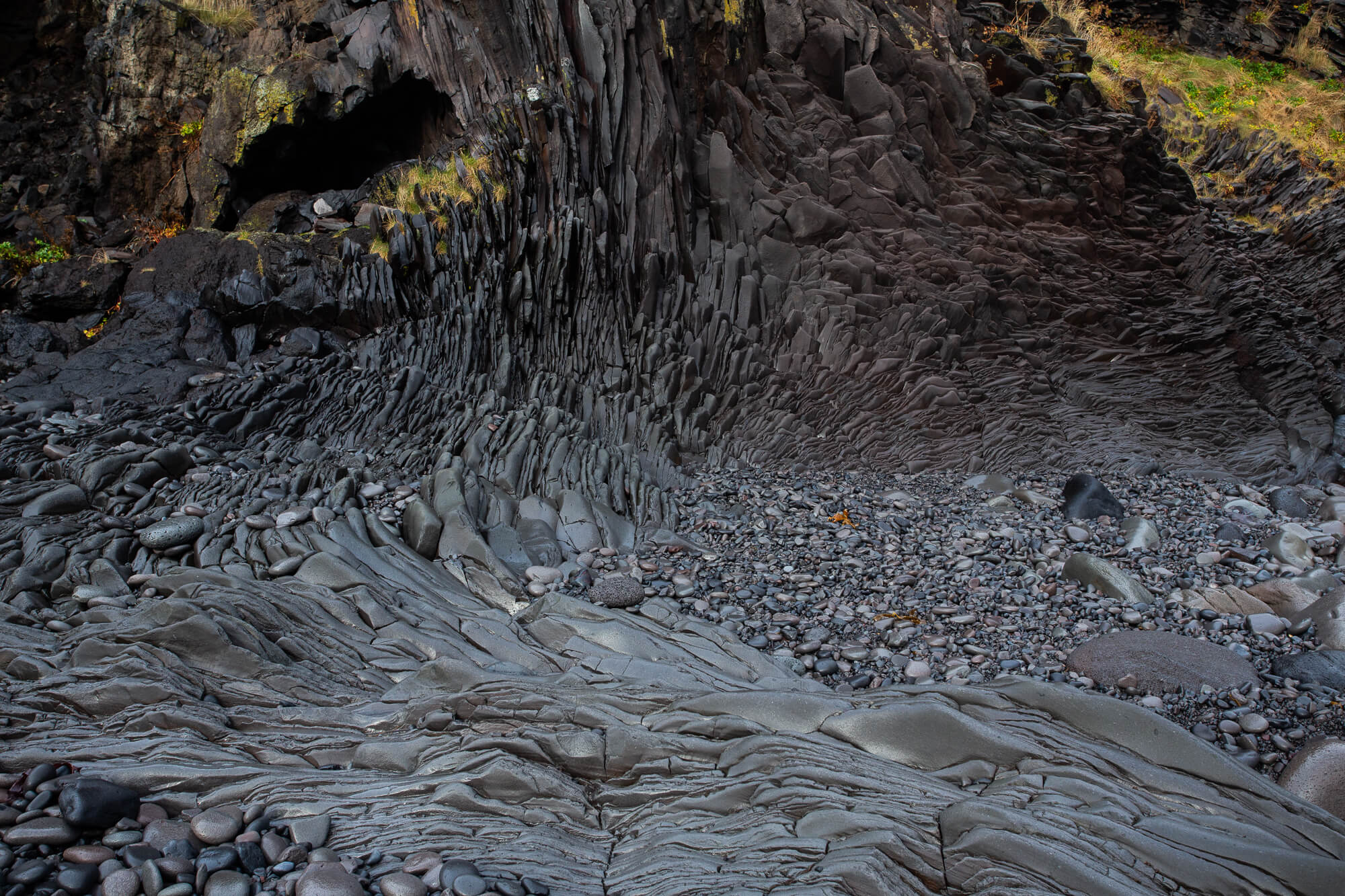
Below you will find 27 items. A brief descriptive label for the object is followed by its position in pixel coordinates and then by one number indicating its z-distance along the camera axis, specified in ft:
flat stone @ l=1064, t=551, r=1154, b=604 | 17.63
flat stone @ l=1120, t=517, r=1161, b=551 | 20.71
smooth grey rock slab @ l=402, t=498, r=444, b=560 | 18.98
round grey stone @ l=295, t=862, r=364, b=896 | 8.15
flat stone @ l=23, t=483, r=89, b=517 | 17.81
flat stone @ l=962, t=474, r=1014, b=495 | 26.86
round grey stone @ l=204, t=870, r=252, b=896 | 8.03
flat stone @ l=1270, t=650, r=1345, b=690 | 13.82
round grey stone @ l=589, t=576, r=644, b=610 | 17.92
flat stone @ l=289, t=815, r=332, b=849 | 9.25
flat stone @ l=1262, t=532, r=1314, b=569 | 19.36
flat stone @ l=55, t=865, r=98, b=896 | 7.86
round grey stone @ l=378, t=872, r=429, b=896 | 8.32
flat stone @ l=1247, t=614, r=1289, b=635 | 15.78
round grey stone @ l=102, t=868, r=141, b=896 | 7.89
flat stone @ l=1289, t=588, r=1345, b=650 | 15.14
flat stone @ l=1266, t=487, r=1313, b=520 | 24.26
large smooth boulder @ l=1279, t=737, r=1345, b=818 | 11.14
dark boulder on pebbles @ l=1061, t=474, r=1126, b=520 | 23.32
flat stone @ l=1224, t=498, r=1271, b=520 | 23.89
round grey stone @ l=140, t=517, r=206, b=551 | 17.33
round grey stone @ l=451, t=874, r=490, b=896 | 8.29
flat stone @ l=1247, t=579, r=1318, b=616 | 16.94
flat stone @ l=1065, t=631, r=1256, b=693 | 14.26
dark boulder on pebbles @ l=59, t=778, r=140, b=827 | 8.90
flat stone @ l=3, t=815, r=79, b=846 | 8.46
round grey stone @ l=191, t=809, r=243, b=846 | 9.06
